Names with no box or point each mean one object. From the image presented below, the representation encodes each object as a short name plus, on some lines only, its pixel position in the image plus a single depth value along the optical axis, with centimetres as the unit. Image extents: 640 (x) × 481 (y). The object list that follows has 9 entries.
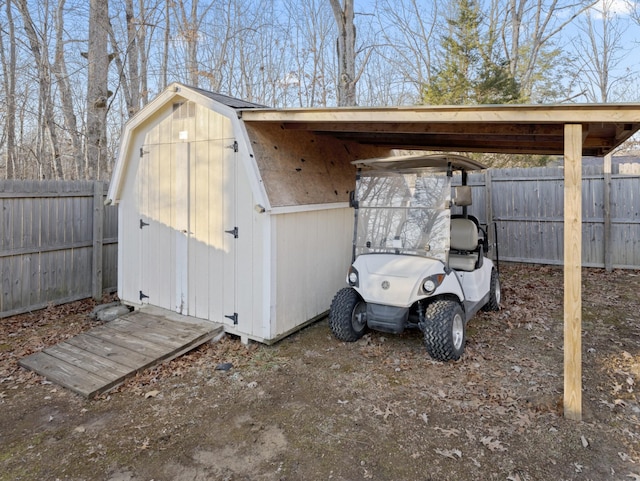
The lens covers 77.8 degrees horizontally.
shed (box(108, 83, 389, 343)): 440
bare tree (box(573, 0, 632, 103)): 1521
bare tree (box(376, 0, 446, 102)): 1505
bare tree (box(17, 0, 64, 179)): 894
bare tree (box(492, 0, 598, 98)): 1391
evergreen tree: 1158
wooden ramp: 361
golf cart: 390
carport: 288
